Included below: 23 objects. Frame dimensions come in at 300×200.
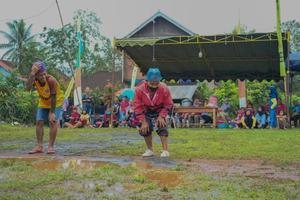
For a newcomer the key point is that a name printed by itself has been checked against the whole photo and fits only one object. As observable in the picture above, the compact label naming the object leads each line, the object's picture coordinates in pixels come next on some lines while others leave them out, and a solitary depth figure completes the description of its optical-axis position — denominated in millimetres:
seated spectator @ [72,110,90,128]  19469
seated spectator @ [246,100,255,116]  18562
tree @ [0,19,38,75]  54700
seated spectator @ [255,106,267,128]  18391
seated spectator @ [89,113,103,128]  20055
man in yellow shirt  8078
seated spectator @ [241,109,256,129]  18422
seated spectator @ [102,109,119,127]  19844
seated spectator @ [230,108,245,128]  18766
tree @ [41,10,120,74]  48250
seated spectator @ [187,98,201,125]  20000
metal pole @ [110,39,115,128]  19703
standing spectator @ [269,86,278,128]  17375
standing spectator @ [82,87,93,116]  22106
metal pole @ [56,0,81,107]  18180
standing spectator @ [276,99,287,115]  17578
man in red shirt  7668
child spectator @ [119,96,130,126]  19531
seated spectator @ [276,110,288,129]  17156
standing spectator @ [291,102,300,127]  18327
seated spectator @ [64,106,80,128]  19862
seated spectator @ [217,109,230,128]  19375
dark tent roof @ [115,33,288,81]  17969
